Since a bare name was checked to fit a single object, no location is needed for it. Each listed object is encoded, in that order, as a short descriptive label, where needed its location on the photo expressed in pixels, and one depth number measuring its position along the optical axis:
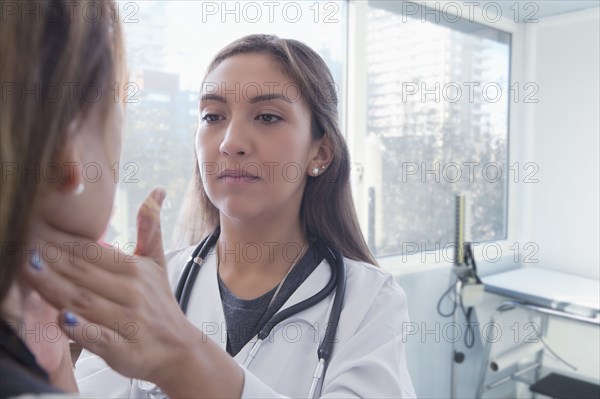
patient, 0.39
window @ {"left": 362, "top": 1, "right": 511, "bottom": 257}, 2.35
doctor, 0.97
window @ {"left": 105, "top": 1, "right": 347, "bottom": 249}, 1.60
